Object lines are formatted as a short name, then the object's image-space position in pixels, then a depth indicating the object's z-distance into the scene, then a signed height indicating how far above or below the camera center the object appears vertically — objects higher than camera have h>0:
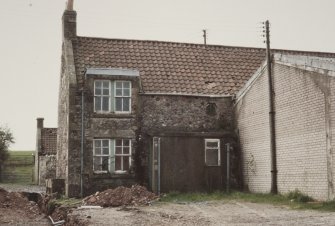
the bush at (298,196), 18.14 -1.53
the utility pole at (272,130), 20.92 +1.18
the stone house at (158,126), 22.59 +1.54
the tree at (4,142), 54.56 +2.06
